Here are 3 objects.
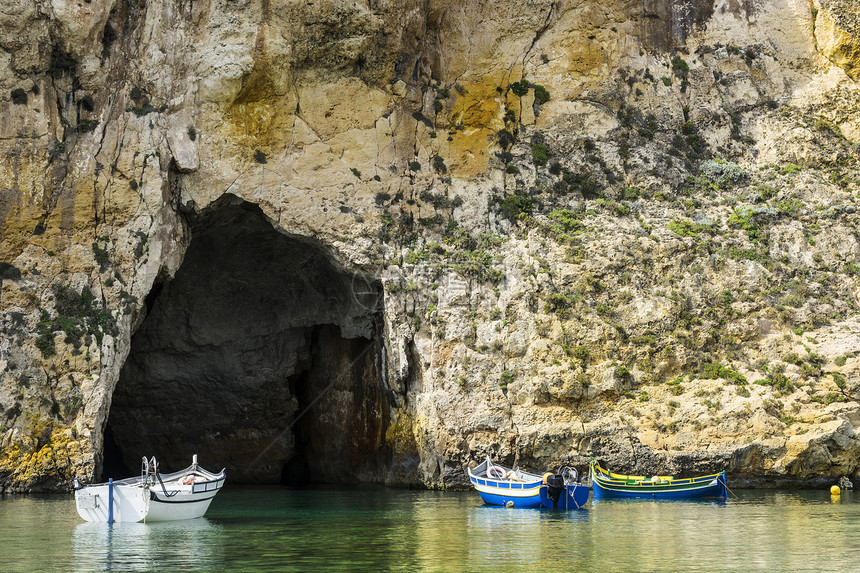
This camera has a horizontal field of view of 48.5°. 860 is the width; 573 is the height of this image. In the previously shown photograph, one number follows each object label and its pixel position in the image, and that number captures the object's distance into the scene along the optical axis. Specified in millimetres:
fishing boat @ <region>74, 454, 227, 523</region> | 29188
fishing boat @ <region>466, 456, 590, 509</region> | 32312
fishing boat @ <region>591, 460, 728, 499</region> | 35594
